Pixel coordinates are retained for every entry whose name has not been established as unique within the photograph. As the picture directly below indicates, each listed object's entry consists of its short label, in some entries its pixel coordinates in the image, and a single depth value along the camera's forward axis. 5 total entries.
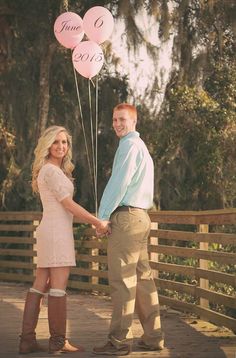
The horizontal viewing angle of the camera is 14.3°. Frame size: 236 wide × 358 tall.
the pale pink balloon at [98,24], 9.45
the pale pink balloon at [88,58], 9.77
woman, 5.91
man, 5.77
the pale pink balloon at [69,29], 9.97
